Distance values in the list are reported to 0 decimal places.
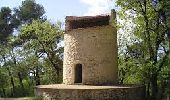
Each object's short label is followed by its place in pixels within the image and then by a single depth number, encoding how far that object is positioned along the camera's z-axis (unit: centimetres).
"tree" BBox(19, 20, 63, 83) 2129
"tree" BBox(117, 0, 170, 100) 1479
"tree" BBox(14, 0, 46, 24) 3057
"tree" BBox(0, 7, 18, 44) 3085
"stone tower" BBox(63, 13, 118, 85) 1531
